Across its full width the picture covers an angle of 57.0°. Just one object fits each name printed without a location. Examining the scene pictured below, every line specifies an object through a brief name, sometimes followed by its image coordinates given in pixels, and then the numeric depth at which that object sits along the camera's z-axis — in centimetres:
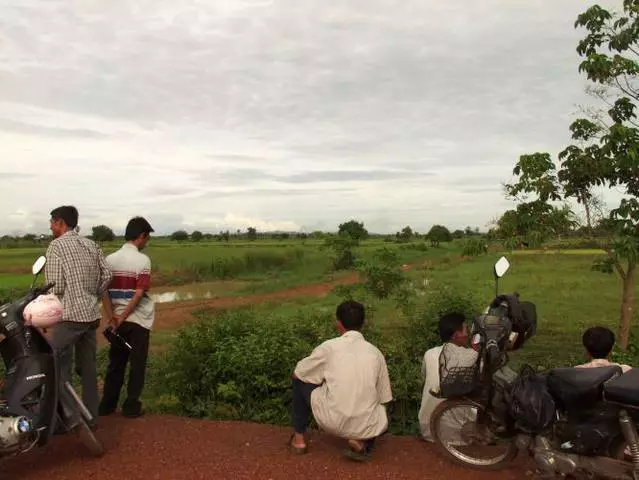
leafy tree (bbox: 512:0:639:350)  596
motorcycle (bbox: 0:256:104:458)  385
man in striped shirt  511
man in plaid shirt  457
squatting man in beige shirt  420
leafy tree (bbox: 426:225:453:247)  7725
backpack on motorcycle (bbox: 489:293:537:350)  414
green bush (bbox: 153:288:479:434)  593
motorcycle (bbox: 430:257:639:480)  354
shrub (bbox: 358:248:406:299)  938
